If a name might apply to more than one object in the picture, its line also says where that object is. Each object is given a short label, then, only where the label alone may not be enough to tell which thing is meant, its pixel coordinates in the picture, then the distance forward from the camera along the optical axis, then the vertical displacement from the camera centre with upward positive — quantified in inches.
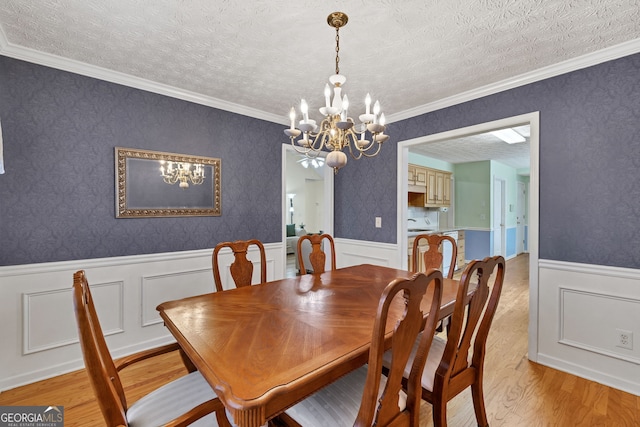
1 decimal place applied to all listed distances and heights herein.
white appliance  208.1 -31.2
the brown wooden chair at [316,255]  101.3 -15.8
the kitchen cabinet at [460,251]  227.5 -32.9
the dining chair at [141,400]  34.0 -26.9
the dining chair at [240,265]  85.0 -16.4
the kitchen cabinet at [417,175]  201.8 +25.3
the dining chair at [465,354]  49.5 -27.7
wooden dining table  34.8 -20.6
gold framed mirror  98.5 +9.8
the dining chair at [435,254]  97.5 -15.0
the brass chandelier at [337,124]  60.9 +19.4
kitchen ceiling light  160.6 +43.2
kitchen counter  181.5 -15.4
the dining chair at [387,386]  35.4 -25.0
